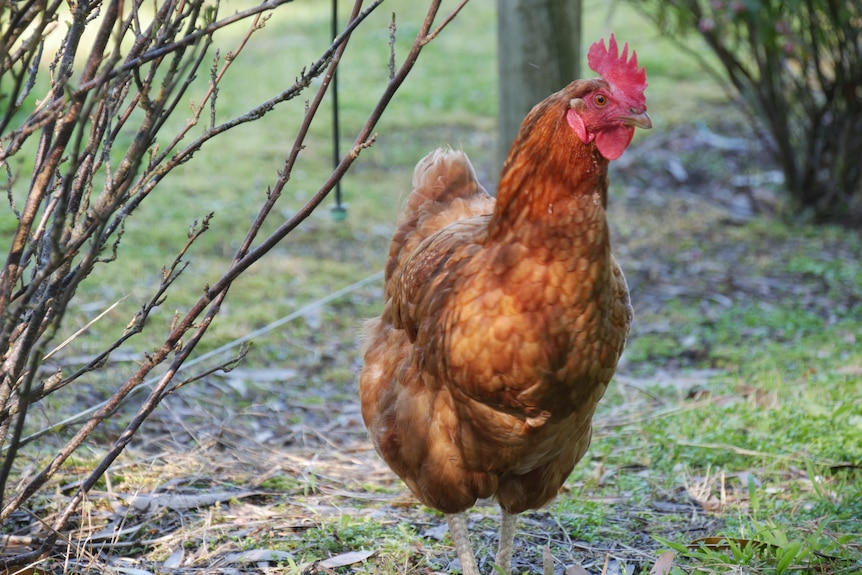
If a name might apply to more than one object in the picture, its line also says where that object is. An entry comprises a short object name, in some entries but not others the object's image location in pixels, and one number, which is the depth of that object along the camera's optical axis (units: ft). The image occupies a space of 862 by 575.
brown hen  15.23
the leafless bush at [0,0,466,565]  12.97
